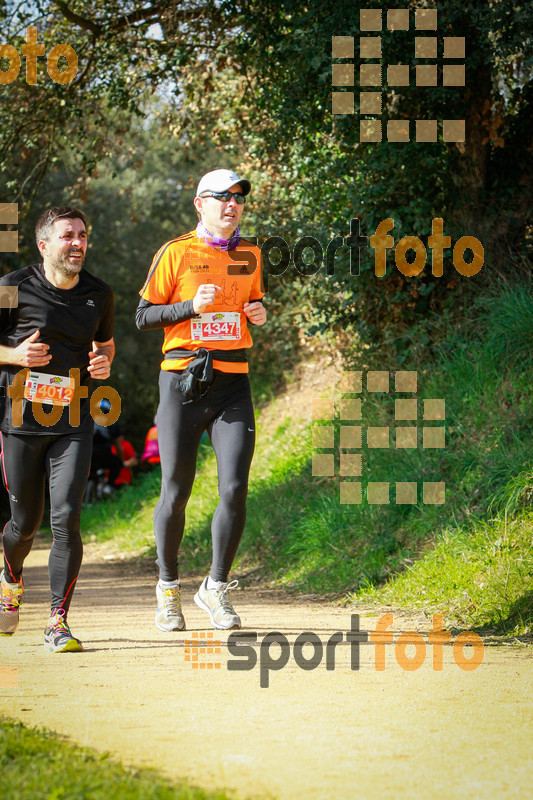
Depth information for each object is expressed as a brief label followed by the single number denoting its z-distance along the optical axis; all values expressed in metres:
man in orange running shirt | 10.95
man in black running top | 10.27
